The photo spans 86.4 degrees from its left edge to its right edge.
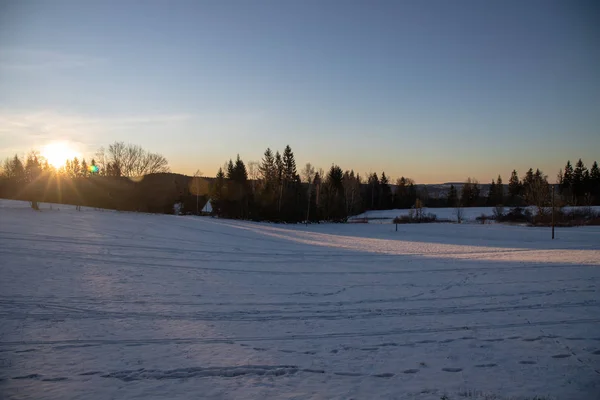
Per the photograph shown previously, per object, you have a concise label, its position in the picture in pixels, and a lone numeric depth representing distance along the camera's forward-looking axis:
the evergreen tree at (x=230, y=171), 61.01
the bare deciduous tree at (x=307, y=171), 71.81
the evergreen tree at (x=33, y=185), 35.88
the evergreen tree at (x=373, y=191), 97.22
